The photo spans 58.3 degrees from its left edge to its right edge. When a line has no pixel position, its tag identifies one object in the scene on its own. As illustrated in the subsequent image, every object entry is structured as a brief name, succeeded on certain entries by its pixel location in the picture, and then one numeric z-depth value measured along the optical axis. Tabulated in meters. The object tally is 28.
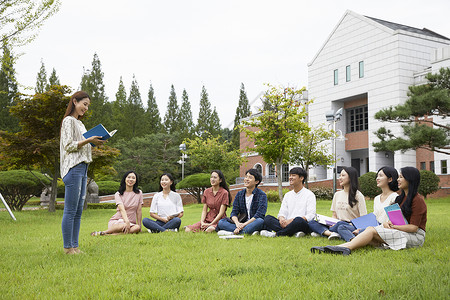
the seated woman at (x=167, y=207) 7.76
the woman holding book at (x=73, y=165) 4.57
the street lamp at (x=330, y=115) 15.23
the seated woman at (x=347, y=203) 6.35
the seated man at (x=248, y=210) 6.91
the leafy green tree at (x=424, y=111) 11.48
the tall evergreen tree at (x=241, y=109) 46.57
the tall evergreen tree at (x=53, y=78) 41.62
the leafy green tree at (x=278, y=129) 19.03
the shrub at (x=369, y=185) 20.20
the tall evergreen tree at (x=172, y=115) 46.91
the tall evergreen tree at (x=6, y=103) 35.09
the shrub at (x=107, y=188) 28.63
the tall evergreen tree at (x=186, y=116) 47.09
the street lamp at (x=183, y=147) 30.06
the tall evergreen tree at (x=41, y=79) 41.57
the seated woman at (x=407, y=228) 4.92
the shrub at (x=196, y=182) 24.41
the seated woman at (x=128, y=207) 7.15
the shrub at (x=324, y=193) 22.95
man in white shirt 6.53
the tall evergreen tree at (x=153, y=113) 46.07
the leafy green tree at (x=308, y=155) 23.48
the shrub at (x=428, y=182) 18.48
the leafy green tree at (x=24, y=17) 8.77
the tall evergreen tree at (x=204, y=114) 46.47
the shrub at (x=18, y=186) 14.85
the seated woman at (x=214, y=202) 7.57
